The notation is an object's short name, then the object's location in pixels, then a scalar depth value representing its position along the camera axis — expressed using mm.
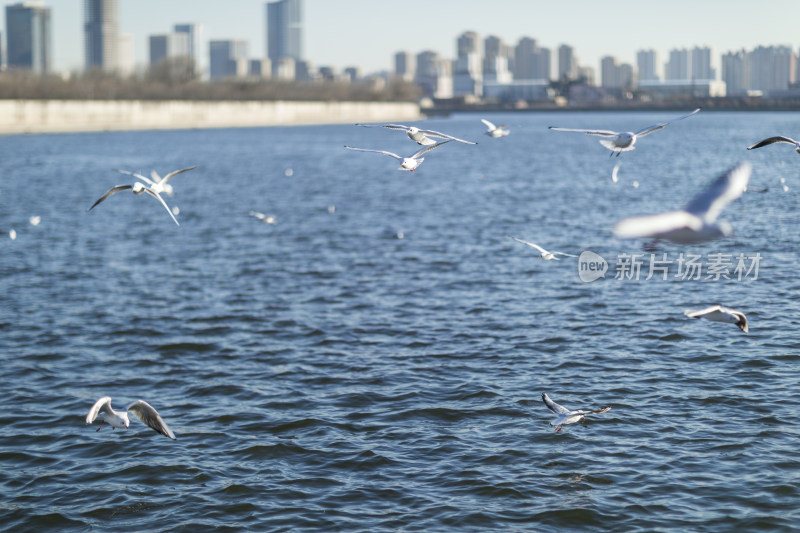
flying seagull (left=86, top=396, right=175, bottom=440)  12839
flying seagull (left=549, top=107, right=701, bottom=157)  12495
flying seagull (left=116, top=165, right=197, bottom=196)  14766
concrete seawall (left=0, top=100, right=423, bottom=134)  167875
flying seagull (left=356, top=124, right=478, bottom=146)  12130
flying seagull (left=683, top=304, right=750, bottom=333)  13456
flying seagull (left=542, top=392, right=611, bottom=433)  15329
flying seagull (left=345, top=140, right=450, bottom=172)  12434
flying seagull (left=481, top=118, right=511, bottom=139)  15875
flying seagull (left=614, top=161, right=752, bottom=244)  10141
